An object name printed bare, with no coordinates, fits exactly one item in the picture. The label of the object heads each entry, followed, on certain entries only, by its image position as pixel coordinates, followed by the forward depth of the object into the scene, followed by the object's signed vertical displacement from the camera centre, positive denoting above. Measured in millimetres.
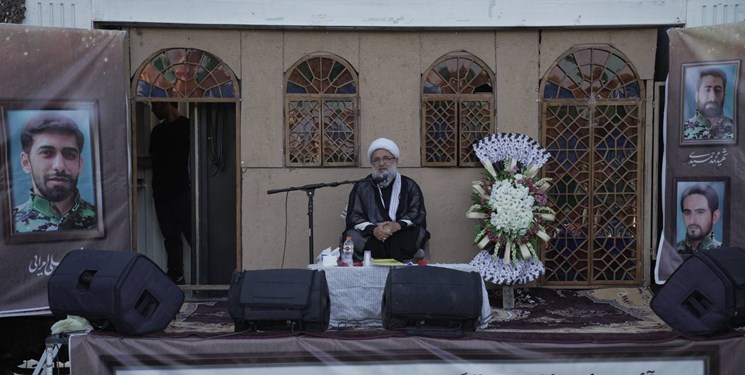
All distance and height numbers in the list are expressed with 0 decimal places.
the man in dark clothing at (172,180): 7188 -343
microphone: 6002 -284
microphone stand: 5473 -354
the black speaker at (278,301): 4488 -887
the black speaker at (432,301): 4449 -883
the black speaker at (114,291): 4324 -813
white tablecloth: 5230 -997
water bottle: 5445 -757
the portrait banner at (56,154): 5473 -83
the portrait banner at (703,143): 5906 -21
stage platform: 4414 -1166
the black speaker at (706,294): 4441 -863
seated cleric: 6098 -532
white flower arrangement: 5949 -505
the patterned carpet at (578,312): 5324 -1236
